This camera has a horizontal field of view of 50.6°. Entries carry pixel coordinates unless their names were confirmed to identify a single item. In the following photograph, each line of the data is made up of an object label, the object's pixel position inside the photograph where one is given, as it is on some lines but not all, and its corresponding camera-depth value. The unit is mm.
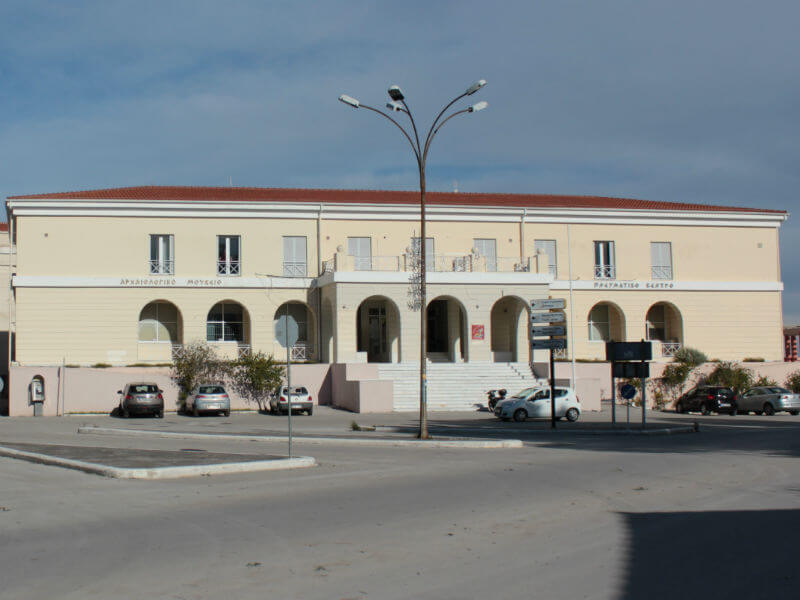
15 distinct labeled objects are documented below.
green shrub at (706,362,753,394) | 41500
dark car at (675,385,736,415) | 37031
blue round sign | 26906
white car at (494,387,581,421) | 30703
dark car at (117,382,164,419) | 33031
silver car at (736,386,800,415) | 36812
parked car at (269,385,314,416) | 34156
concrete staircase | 36531
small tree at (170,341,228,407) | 36562
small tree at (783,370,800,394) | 42659
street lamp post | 20828
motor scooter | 34375
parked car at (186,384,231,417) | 33906
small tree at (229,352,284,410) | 37000
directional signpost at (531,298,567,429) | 26297
